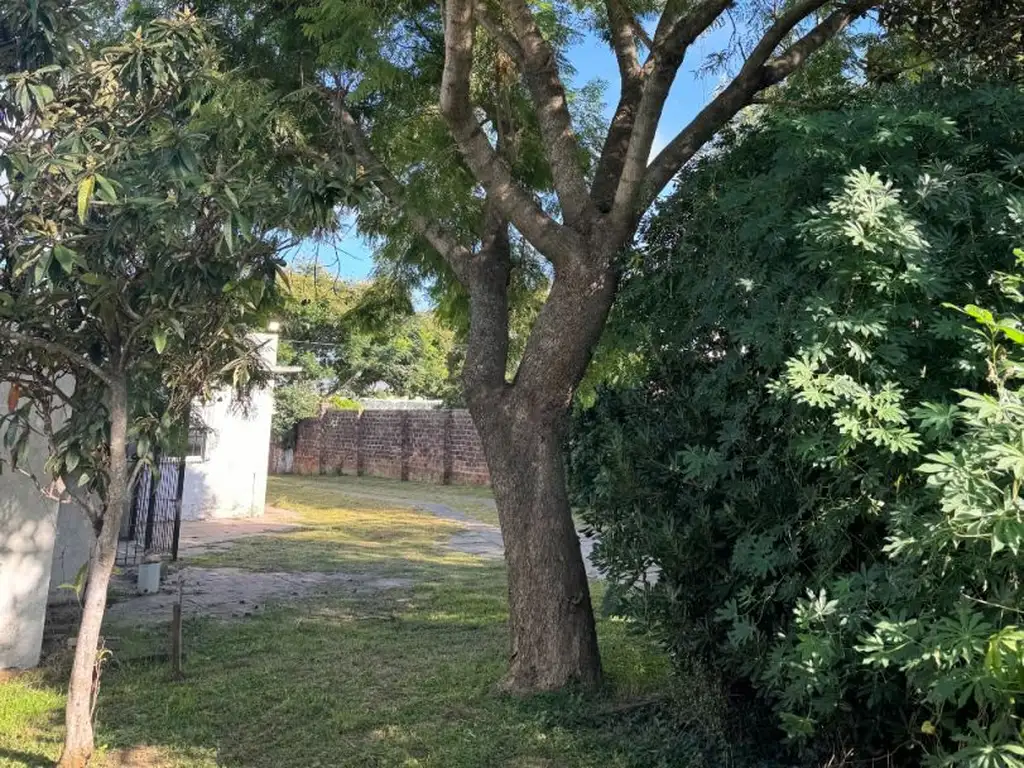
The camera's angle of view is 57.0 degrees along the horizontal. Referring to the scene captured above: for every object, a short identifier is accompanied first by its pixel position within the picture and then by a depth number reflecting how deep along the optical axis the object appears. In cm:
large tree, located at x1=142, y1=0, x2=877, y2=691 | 575
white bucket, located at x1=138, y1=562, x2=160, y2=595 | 1007
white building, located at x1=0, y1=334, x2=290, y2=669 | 662
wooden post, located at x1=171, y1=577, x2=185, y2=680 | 660
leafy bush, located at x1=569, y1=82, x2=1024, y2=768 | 265
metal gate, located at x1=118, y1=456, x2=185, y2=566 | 1155
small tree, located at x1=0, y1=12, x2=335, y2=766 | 410
